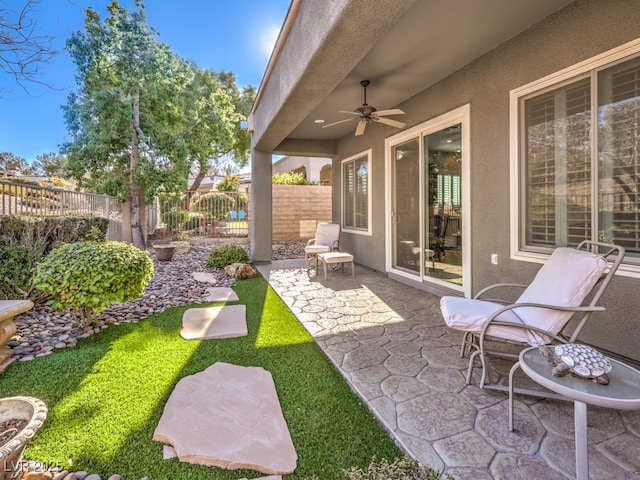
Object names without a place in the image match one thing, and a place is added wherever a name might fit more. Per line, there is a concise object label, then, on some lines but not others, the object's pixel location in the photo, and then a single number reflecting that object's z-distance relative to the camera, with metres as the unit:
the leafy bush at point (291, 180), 13.05
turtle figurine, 1.51
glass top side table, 1.39
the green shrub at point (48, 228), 4.12
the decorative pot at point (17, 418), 1.26
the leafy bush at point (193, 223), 12.32
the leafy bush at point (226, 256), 7.38
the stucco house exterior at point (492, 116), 2.84
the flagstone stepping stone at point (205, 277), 6.13
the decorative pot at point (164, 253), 7.81
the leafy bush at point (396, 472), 1.67
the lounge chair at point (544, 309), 2.30
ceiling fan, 4.87
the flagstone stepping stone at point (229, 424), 1.82
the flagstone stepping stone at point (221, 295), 5.03
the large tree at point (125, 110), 8.95
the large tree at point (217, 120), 10.82
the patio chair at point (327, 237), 7.58
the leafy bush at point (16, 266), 3.94
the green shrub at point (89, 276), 3.24
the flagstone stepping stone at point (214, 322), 3.62
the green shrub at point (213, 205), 12.47
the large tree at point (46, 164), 27.82
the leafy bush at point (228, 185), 14.83
